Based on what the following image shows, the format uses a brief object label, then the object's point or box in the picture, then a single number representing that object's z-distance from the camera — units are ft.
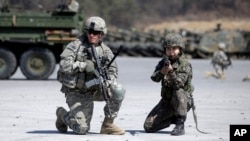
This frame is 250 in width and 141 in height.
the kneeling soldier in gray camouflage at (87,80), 38.32
